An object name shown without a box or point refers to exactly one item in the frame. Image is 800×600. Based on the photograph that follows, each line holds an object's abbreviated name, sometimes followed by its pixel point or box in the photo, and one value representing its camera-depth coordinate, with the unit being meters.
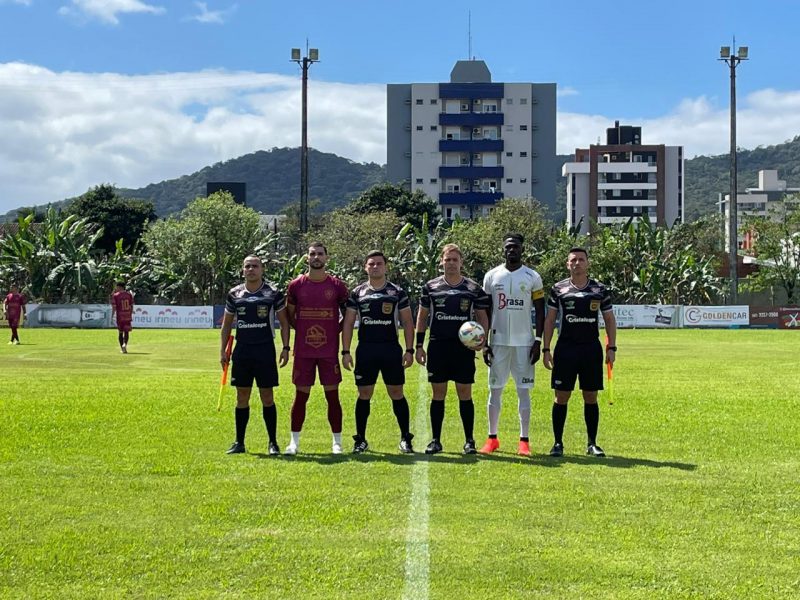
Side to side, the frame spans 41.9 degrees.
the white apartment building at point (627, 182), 127.94
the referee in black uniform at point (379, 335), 10.51
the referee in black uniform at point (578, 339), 10.46
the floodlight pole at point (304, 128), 52.38
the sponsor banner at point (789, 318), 51.72
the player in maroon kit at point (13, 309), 33.81
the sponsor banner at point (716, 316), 52.16
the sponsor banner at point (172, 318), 50.34
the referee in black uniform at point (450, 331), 10.49
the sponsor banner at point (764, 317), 52.22
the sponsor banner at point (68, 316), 49.81
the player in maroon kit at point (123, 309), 28.66
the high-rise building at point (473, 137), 115.50
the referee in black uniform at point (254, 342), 10.59
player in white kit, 10.62
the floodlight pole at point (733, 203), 54.12
